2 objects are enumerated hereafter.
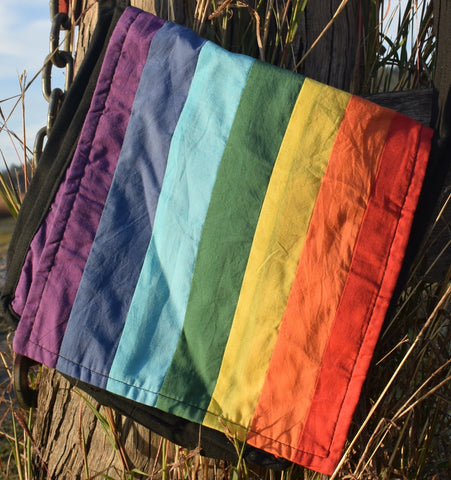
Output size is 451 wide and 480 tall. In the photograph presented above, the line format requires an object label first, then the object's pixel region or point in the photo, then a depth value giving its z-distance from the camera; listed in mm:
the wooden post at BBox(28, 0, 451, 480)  757
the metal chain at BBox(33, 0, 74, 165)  732
